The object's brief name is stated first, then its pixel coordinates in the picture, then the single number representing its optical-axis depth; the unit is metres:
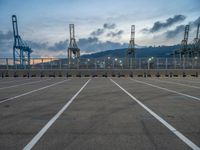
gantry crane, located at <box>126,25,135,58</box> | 111.69
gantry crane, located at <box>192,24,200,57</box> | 107.90
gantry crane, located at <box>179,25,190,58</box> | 116.94
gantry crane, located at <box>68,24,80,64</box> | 95.59
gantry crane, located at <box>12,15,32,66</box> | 89.75
